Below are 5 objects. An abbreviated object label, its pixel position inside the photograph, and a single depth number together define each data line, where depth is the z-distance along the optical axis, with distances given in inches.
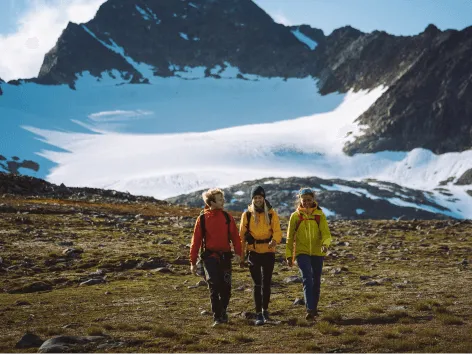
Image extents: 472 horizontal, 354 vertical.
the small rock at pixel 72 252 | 935.7
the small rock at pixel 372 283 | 735.7
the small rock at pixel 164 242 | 1143.3
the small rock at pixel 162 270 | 858.2
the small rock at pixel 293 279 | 781.9
